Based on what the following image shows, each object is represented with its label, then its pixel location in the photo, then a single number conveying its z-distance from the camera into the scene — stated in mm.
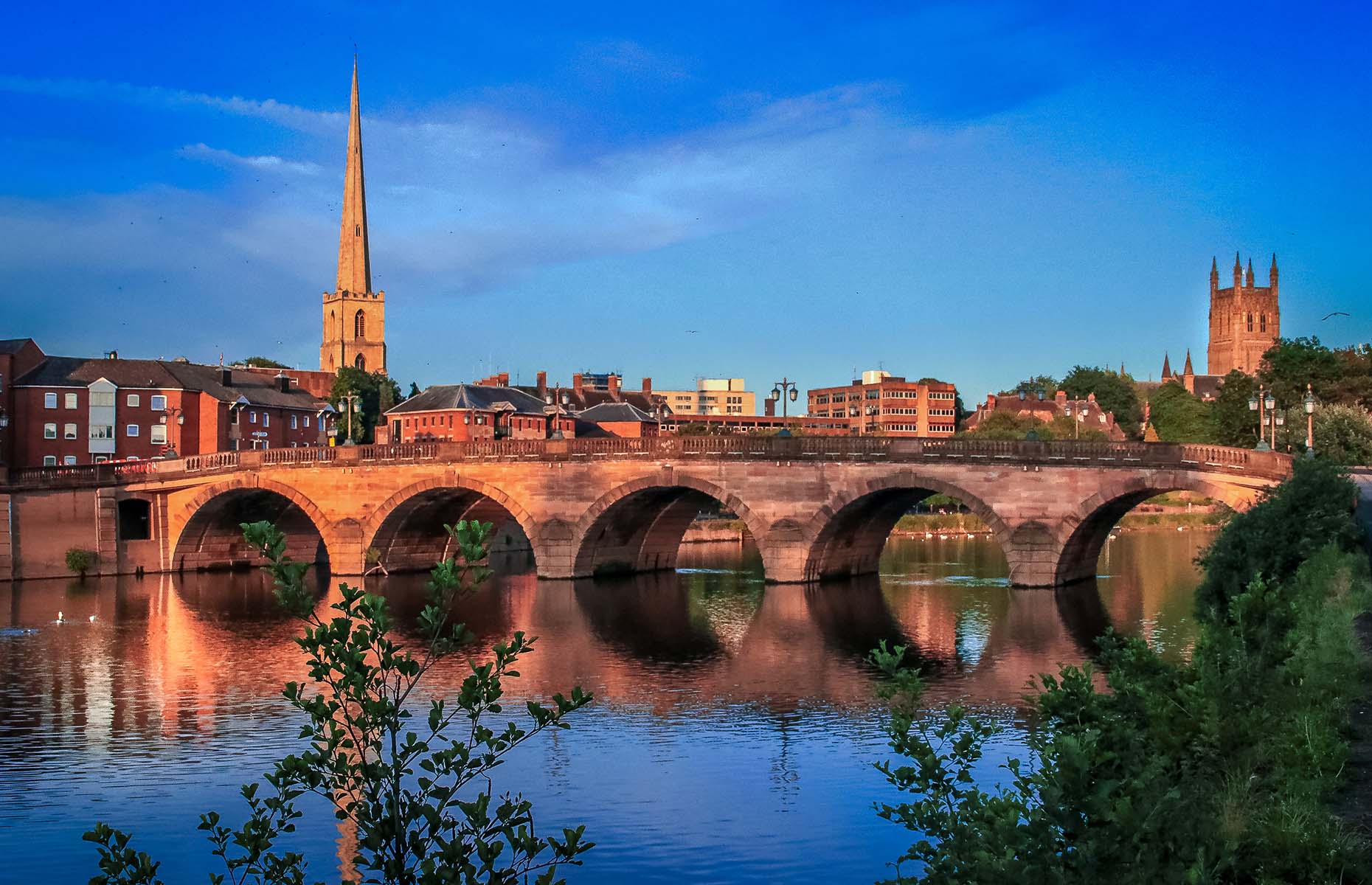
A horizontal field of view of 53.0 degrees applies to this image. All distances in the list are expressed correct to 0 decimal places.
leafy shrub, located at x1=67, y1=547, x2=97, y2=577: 60500
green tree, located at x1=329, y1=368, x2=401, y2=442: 117062
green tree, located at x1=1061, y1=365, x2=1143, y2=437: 168375
